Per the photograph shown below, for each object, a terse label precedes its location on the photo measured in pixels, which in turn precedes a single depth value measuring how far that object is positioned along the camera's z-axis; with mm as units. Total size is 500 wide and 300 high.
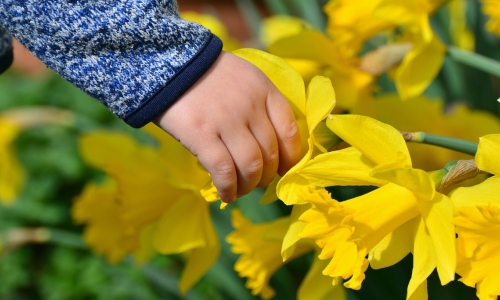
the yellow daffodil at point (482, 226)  616
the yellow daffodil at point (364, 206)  631
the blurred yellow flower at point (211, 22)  1240
